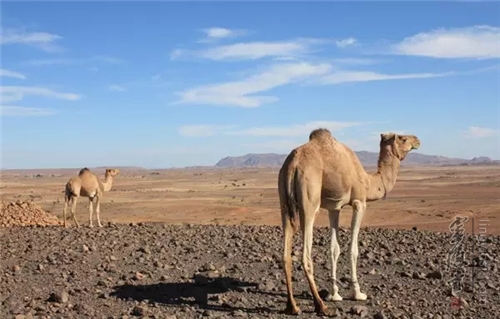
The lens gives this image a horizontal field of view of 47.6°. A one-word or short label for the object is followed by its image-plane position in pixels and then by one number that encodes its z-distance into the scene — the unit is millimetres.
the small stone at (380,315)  8436
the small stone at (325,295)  9469
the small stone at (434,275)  10938
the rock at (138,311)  8562
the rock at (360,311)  8609
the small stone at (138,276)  10531
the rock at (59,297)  9070
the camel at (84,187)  21766
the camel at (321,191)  8727
